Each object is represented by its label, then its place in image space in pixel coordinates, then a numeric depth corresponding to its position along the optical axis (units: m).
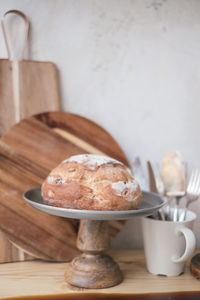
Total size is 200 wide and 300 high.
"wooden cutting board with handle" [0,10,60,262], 1.04
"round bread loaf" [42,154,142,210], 0.80
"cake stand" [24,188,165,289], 0.87
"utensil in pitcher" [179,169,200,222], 1.04
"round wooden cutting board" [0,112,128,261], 0.99
